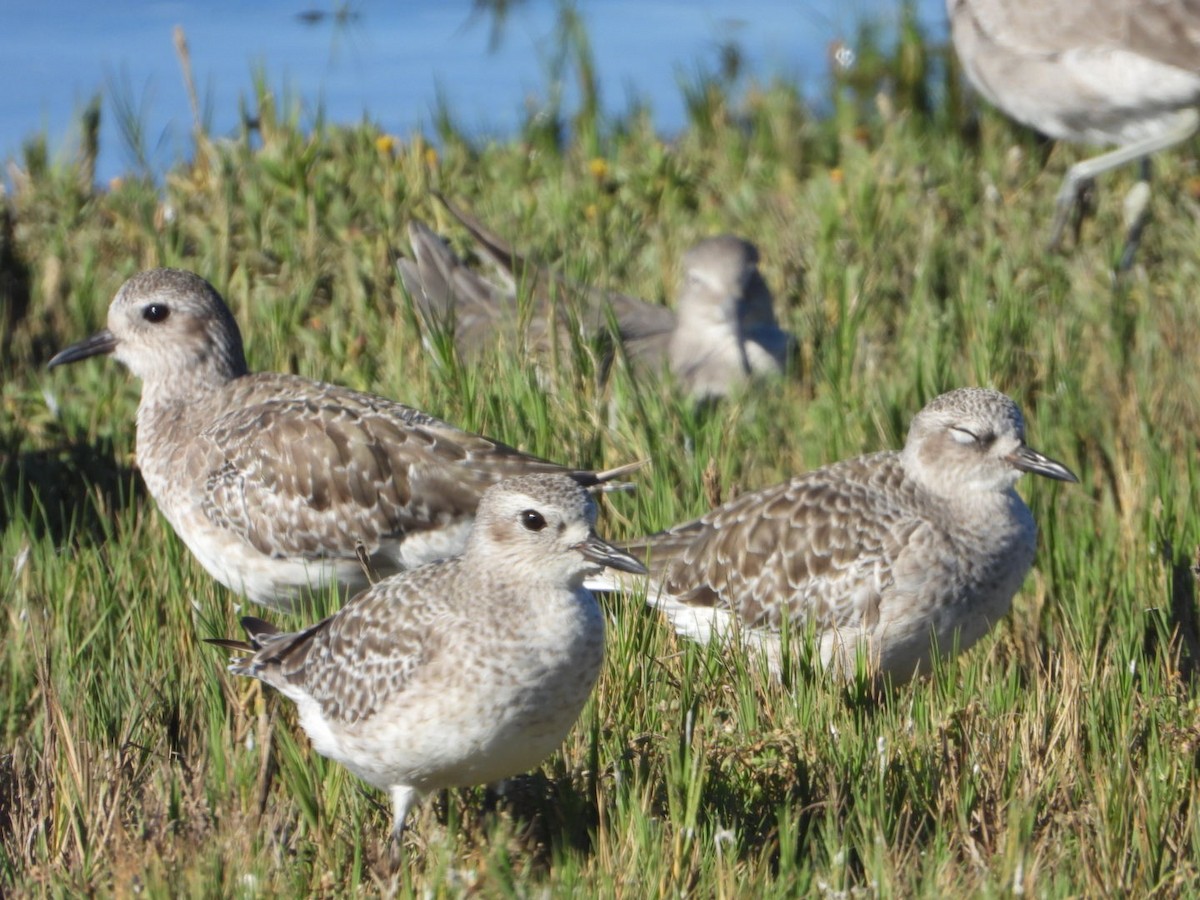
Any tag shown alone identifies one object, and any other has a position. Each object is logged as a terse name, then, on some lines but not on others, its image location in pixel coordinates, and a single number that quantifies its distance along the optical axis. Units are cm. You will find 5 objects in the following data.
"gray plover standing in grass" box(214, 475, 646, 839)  864
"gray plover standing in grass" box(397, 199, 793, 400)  1656
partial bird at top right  1770
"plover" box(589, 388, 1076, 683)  1093
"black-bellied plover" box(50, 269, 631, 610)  1224
